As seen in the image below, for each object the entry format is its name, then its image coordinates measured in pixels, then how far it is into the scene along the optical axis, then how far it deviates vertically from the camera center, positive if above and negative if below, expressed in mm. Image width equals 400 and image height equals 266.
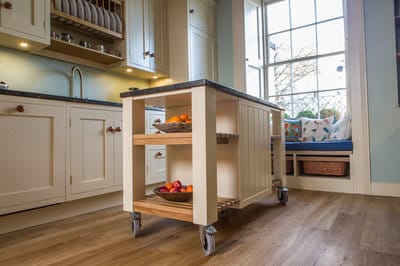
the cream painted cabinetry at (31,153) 1578 -66
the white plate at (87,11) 2453 +1176
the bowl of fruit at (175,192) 1449 -280
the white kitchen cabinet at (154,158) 2580 -172
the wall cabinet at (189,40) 3156 +1193
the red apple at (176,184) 1509 -247
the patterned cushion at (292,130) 3148 +88
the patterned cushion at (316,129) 2998 +90
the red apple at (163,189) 1516 -275
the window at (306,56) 3160 +1000
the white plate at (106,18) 2586 +1165
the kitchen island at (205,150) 1270 -66
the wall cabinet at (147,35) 2801 +1148
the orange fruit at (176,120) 1485 +109
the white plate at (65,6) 2270 +1133
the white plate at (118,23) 2688 +1158
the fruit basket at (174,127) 1396 +66
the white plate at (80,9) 2393 +1166
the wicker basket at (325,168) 2734 -318
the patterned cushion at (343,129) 2756 +83
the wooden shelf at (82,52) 2289 +809
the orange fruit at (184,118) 1497 +118
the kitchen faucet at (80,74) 2535 +634
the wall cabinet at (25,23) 1826 +841
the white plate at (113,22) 2633 +1152
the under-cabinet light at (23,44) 2042 +742
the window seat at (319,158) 2721 -221
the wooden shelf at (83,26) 2240 +1035
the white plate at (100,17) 2545 +1155
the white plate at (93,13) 2501 +1176
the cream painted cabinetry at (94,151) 1937 -73
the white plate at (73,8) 2334 +1144
